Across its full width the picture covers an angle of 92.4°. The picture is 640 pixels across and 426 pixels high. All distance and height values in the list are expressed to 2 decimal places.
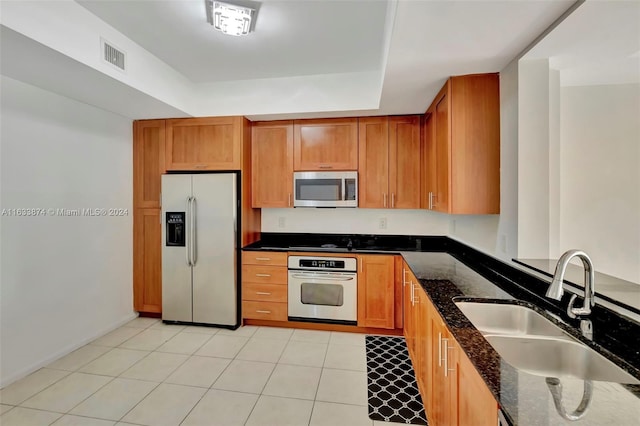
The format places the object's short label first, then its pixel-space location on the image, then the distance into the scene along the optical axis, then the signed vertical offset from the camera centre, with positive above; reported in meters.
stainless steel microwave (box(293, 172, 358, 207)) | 3.44 +0.26
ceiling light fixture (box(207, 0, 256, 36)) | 1.98 +1.31
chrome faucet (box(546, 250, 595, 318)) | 1.16 -0.29
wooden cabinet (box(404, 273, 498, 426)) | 1.00 -0.73
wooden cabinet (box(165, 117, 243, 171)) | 3.42 +0.77
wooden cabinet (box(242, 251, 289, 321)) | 3.38 -0.82
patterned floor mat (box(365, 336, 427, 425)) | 2.00 -1.31
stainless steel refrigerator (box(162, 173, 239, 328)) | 3.35 -0.38
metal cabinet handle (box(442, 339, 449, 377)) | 1.39 -0.68
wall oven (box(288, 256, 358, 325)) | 3.26 -0.83
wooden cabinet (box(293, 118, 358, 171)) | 3.46 +0.77
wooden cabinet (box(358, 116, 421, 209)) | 3.40 +0.56
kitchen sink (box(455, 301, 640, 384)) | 1.13 -0.58
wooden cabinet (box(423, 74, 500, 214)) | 2.23 +0.50
